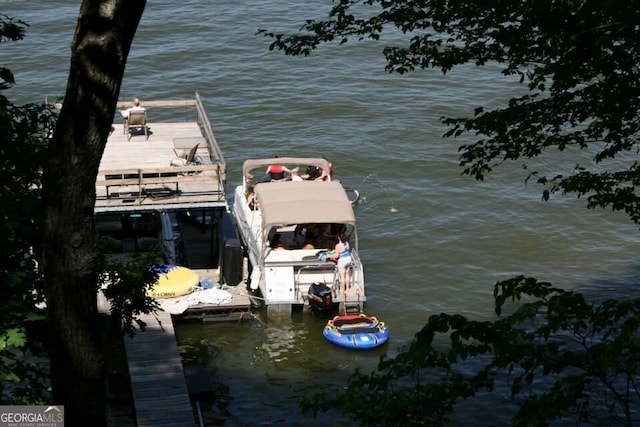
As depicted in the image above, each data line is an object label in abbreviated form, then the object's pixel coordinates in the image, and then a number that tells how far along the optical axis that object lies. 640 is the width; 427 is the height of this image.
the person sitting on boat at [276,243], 22.98
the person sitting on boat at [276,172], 25.84
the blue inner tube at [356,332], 21.19
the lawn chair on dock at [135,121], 25.75
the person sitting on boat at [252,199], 24.78
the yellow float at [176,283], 21.98
